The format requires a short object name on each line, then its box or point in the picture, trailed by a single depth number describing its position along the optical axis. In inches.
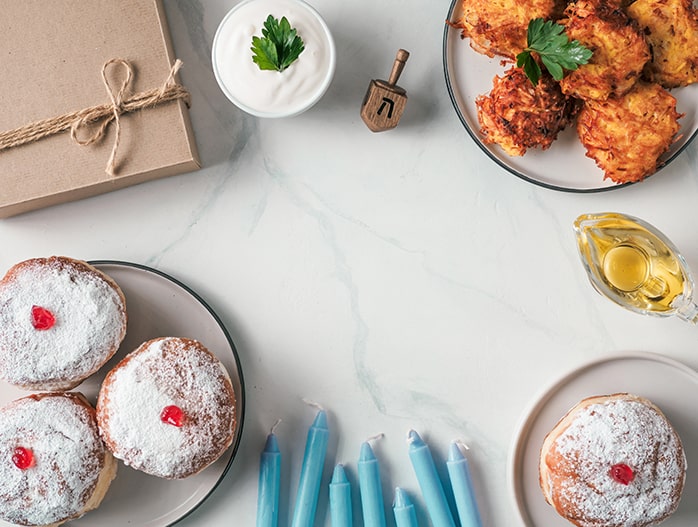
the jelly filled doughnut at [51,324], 22.5
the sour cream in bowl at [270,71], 22.8
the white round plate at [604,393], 23.6
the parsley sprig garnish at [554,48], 21.2
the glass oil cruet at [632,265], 23.3
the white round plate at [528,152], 23.4
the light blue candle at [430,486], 23.8
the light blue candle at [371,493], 23.8
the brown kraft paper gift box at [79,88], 22.8
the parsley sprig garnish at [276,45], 22.1
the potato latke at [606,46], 21.2
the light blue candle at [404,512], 23.9
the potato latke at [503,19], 21.7
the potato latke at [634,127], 22.1
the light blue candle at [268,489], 24.0
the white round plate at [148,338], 23.8
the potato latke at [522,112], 22.3
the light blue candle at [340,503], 23.8
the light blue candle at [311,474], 24.0
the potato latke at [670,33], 21.6
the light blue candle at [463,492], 23.9
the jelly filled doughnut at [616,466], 22.4
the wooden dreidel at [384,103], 23.4
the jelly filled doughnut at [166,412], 22.3
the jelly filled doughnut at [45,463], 22.3
